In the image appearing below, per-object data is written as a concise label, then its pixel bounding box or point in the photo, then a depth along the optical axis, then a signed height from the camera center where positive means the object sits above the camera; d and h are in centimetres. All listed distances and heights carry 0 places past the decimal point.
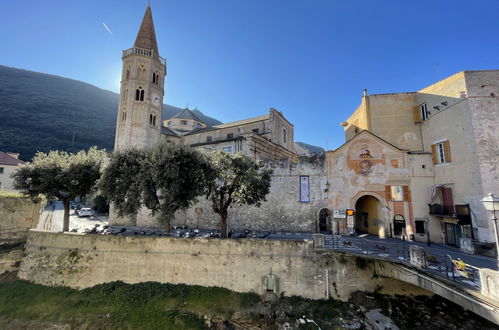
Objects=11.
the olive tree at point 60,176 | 1781 +174
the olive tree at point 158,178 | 1591 +150
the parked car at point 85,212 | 3462 -226
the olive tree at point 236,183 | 1805 +134
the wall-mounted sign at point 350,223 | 1915 -194
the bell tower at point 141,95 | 3184 +1547
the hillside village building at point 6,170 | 3853 +470
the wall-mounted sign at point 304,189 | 2376 +117
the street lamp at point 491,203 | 777 -4
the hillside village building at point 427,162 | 1677 +353
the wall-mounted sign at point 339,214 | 2189 -134
